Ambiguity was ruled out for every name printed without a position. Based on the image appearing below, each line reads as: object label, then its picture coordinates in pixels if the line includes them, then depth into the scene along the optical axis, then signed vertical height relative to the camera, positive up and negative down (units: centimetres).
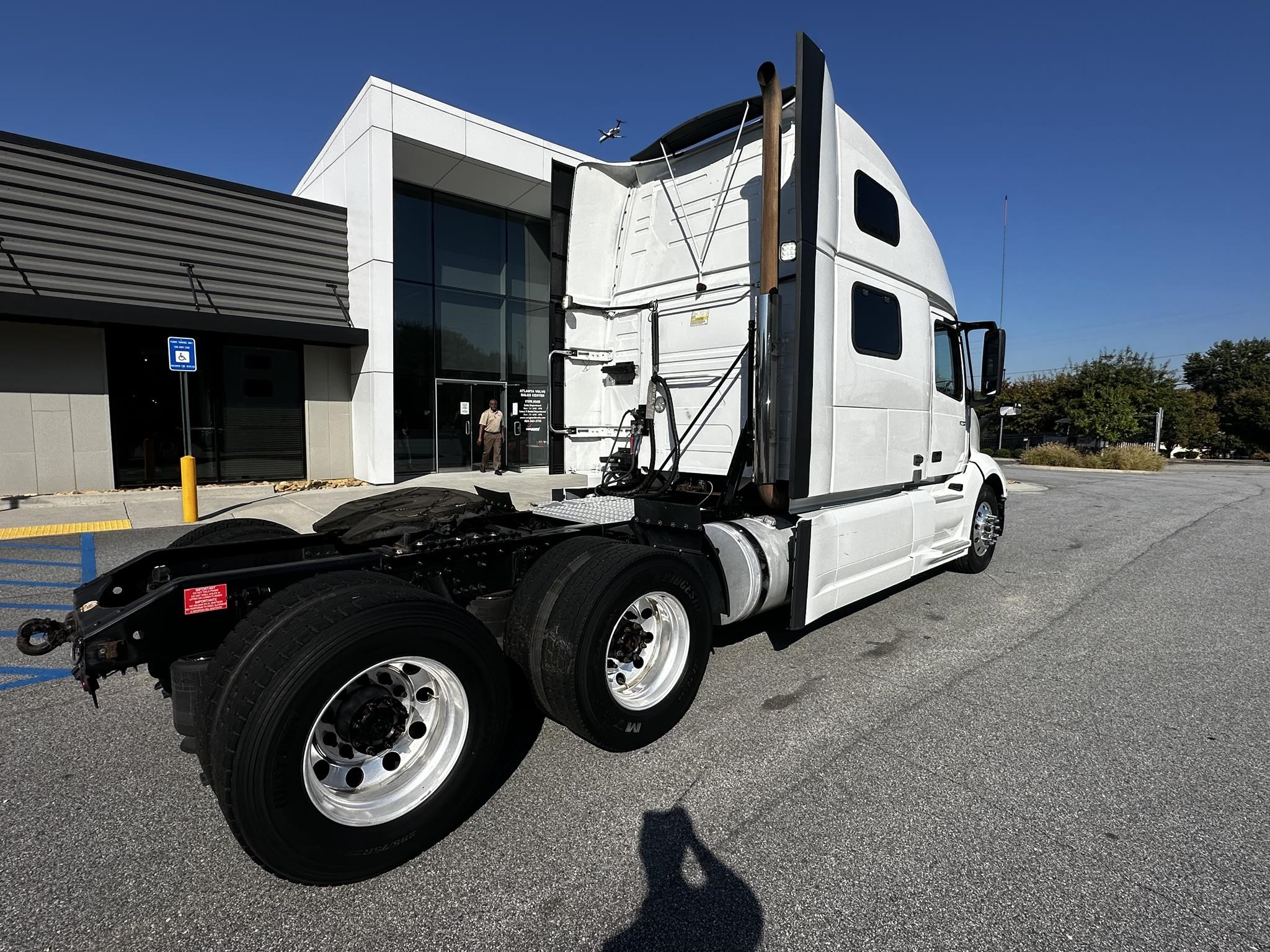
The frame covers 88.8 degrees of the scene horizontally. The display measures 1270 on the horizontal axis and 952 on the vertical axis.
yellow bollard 913 -78
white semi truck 220 -53
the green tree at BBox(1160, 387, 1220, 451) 4003 +122
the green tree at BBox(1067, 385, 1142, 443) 2917 +113
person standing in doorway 1481 +8
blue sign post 915 -30
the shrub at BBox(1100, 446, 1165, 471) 2527 -80
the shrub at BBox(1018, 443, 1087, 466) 2623 -72
